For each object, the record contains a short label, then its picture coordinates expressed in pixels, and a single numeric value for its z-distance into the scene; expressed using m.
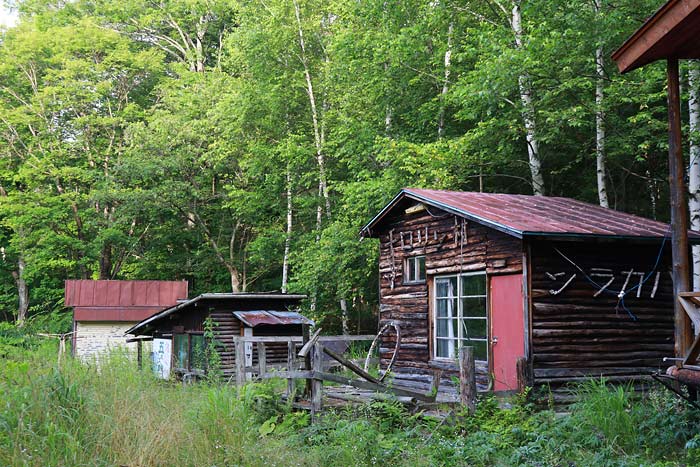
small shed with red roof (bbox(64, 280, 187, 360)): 29.09
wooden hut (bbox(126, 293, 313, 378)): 21.78
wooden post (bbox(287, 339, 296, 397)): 11.79
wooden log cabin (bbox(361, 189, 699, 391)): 12.09
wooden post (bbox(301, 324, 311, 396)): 11.58
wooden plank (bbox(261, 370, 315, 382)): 11.25
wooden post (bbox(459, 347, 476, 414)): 10.25
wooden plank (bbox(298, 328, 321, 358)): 11.33
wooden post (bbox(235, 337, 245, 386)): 12.02
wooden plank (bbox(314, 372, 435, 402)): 11.00
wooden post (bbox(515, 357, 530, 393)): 11.24
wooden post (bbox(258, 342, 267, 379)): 11.98
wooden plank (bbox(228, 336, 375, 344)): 12.76
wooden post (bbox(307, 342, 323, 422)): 11.24
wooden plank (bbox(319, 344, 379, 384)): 10.97
